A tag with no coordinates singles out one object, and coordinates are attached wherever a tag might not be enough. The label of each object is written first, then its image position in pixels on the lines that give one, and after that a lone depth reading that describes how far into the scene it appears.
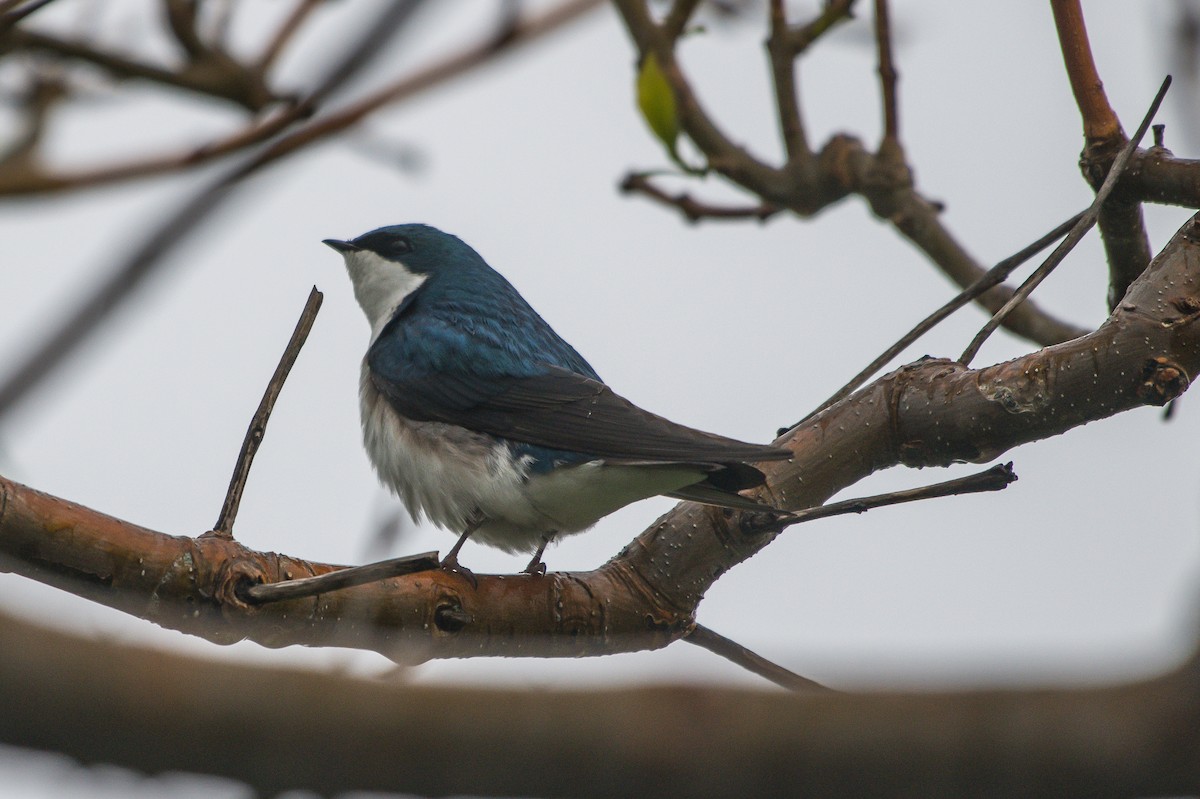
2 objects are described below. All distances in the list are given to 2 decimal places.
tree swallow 7.75
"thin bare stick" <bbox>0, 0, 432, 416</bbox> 4.25
